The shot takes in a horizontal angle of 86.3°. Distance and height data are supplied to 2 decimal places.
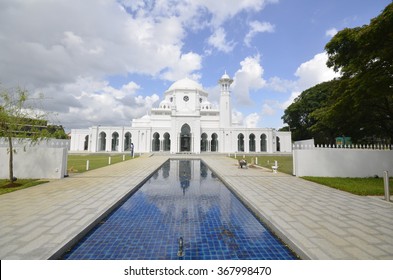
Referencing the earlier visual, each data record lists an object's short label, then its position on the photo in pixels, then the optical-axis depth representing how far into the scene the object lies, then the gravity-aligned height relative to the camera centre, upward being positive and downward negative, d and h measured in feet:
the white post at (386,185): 19.01 -2.80
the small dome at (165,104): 153.38 +36.01
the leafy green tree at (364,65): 24.56 +12.86
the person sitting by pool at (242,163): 45.14 -2.01
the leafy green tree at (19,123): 26.55 +3.96
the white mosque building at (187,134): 124.06 +11.83
